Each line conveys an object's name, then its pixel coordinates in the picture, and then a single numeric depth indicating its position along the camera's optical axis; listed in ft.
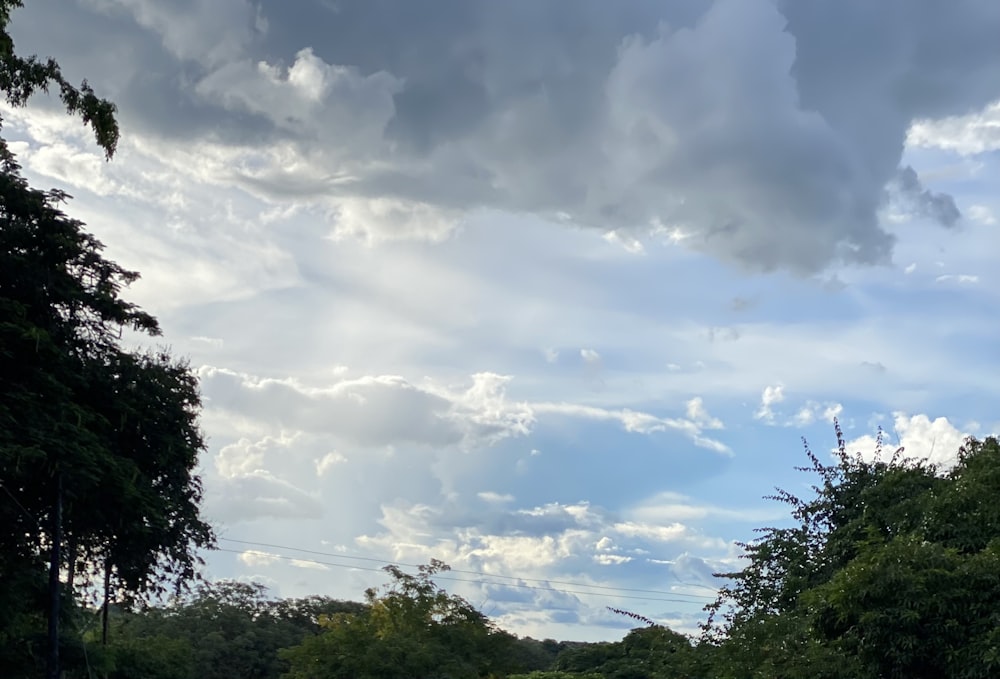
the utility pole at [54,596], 75.05
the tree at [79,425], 70.69
